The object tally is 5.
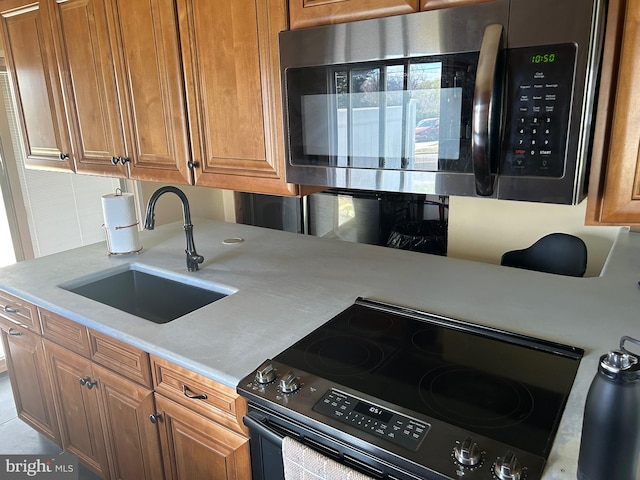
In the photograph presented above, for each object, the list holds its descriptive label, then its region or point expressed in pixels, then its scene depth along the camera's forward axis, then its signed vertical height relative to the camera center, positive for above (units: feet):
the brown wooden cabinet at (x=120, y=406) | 4.03 -2.90
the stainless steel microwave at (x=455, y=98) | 3.09 +0.08
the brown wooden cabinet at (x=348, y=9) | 3.65 +0.83
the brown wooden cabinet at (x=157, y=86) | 4.80 +0.41
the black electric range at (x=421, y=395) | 2.82 -2.00
